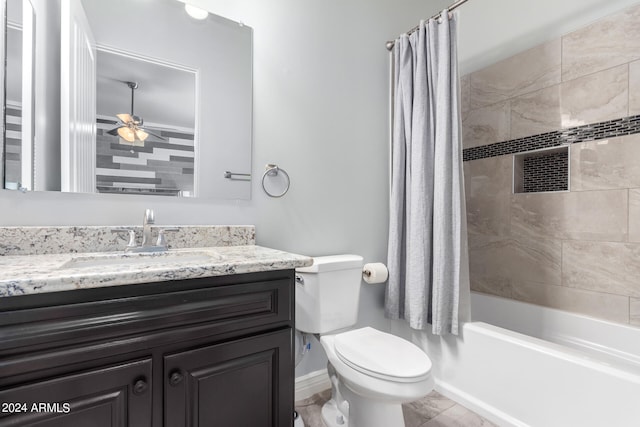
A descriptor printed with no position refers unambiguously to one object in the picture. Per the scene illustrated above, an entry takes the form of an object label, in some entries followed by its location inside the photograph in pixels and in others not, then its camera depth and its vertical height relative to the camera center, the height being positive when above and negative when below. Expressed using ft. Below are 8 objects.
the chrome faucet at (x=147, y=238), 3.94 -0.35
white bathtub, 3.86 -2.35
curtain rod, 5.33 +3.49
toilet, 3.72 -1.88
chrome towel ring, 5.24 +0.66
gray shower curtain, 5.32 +0.46
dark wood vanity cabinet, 2.30 -1.24
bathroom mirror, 3.70 +1.51
